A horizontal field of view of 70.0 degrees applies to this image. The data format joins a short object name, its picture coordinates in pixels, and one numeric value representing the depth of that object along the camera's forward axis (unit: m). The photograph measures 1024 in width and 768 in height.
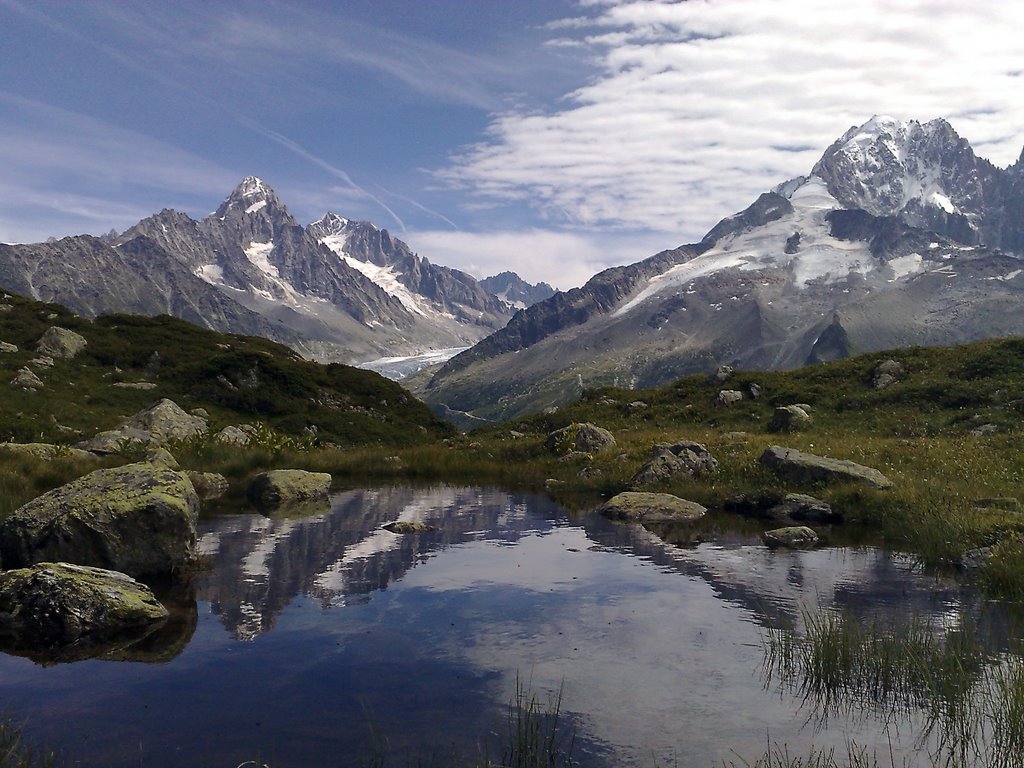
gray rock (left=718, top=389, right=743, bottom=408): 49.29
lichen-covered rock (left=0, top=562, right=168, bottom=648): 13.74
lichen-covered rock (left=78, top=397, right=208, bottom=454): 38.09
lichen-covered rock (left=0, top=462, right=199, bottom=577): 17.03
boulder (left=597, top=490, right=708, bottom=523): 25.91
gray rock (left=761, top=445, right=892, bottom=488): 25.82
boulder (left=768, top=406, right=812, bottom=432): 41.09
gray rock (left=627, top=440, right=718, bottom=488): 30.45
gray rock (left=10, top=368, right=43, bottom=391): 51.31
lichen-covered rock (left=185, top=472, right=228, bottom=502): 30.36
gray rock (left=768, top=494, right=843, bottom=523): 24.77
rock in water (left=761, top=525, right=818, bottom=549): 21.64
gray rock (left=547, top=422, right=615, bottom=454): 38.16
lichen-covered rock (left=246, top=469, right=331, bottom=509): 29.25
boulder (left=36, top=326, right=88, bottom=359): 64.00
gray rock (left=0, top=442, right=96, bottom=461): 30.64
